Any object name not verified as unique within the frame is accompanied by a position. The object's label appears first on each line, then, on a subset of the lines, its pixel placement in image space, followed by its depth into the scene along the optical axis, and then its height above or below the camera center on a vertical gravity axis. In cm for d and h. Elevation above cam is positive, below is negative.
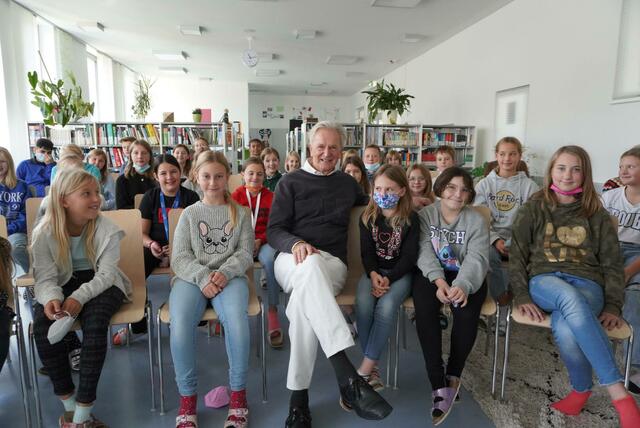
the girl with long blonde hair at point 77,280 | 164 -54
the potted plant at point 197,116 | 677 +60
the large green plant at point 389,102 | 688 +88
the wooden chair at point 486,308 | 191 -70
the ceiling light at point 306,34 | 731 +214
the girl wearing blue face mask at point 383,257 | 193 -50
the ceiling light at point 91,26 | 714 +219
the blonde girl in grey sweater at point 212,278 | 173 -56
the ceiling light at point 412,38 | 738 +212
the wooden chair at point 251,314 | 181 -70
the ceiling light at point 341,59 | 936 +219
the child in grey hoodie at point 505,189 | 273 -21
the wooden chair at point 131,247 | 208 -47
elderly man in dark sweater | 163 -49
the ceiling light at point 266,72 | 1112 +223
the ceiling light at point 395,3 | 562 +208
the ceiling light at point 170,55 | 924 +221
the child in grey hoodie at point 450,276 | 183 -55
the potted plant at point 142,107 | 845 +94
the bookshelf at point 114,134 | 618 +27
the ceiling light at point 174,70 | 1106 +224
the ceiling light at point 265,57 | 924 +220
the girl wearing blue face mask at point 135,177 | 326 -19
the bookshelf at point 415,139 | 642 +26
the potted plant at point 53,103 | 576 +68
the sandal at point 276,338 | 246 -109
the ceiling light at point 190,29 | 720 +216
